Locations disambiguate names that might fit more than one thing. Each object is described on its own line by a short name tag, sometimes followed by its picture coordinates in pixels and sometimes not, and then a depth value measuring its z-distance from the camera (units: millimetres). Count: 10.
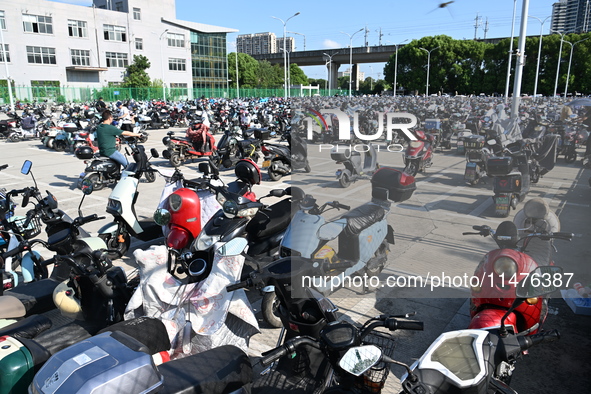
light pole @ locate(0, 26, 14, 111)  31497
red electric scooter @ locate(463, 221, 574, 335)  2893
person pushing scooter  9039
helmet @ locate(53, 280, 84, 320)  3412
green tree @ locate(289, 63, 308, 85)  75494
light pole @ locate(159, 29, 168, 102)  52878
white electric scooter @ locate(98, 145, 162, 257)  5574
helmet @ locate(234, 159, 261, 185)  5156
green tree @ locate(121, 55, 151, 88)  48531
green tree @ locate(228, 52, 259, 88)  66625
